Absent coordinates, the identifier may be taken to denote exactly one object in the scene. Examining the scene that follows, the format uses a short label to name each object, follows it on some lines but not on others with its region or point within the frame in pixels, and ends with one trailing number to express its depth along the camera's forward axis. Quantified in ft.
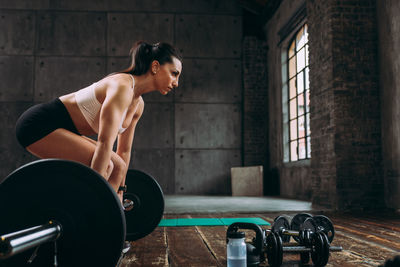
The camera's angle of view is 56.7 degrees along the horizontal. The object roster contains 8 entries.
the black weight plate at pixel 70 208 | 3.81
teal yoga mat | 9.96
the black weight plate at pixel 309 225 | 6.21
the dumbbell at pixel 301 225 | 6.12
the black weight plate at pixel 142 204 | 7.34
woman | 5.09
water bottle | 4.57
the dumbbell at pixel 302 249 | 4.98
